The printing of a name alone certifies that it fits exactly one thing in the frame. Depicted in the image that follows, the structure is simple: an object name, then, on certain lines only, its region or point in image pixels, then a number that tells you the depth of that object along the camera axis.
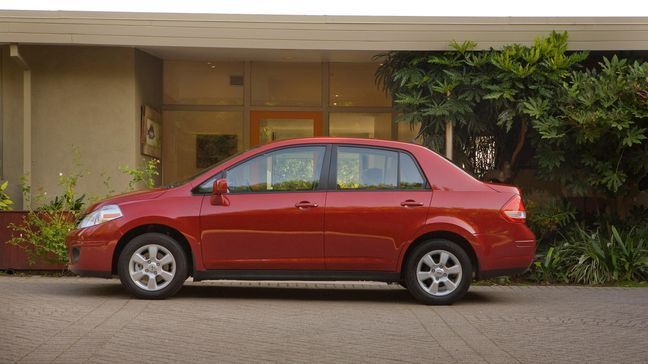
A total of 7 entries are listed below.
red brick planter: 12.03
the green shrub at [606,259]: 11.91
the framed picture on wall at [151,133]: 14.72
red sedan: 9.30
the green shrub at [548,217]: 12.75
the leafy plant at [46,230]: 11.67
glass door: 16.34
